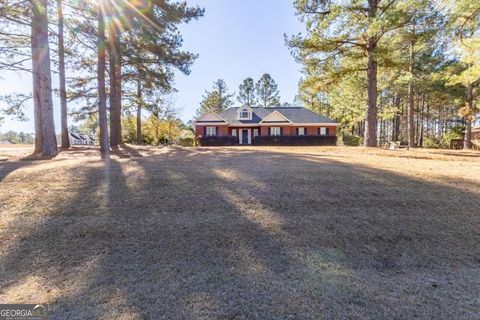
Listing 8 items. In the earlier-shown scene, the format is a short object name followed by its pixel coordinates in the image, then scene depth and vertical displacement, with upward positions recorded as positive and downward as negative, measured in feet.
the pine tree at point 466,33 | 34.42 +17.23
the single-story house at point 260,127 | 94.99 +7.00
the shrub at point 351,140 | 105.19 +1.54
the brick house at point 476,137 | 75.04 +1.74
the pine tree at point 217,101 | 165.17 +28.95
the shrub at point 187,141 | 105.39 +1.99
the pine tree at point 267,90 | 160.45 +34.16
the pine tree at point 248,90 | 162.91 +34.72
